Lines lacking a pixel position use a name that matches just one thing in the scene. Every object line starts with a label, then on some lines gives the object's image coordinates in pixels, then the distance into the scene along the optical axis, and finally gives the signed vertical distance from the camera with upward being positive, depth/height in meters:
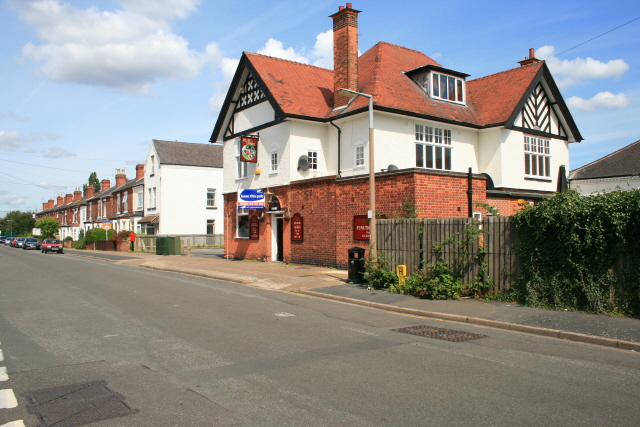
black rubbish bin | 15.99 -1.11
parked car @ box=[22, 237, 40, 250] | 60.81 -0.97
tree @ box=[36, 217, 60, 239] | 77.94 +1.58
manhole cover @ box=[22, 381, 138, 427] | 4.97 -1.83
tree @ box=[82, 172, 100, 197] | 91.81 +10.22
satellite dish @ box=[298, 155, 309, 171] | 23.30 +3.33
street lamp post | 15.34 +1.20
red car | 49.06 -1.00
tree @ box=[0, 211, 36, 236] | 119.50 +3.41
